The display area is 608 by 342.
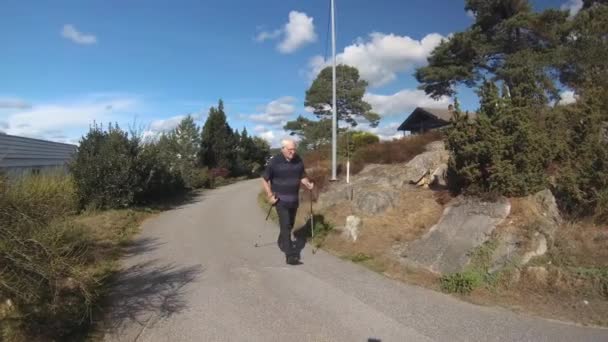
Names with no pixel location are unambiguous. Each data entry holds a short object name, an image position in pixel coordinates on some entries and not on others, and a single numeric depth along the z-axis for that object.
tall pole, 13.83
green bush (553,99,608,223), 7.46
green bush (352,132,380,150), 24.72
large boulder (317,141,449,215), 10.59
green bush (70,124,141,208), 13.83
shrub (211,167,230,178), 34.66
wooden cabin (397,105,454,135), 36.84
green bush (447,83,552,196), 7.83
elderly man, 7.25
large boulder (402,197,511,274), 6.53
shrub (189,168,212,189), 26.64
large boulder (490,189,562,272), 6.16
